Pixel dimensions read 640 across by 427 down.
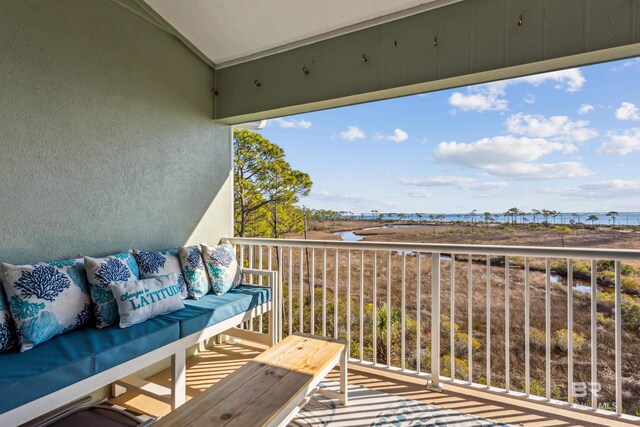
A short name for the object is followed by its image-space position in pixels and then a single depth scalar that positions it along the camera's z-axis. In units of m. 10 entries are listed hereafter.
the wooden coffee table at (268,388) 1.24
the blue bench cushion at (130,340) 1.65
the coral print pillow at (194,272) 2.62
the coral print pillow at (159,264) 2.38
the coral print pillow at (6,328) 1.55
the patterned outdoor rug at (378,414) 2.00
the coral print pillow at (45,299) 1.62
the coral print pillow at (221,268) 2.77
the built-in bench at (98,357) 1.33
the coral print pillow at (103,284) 1.93
